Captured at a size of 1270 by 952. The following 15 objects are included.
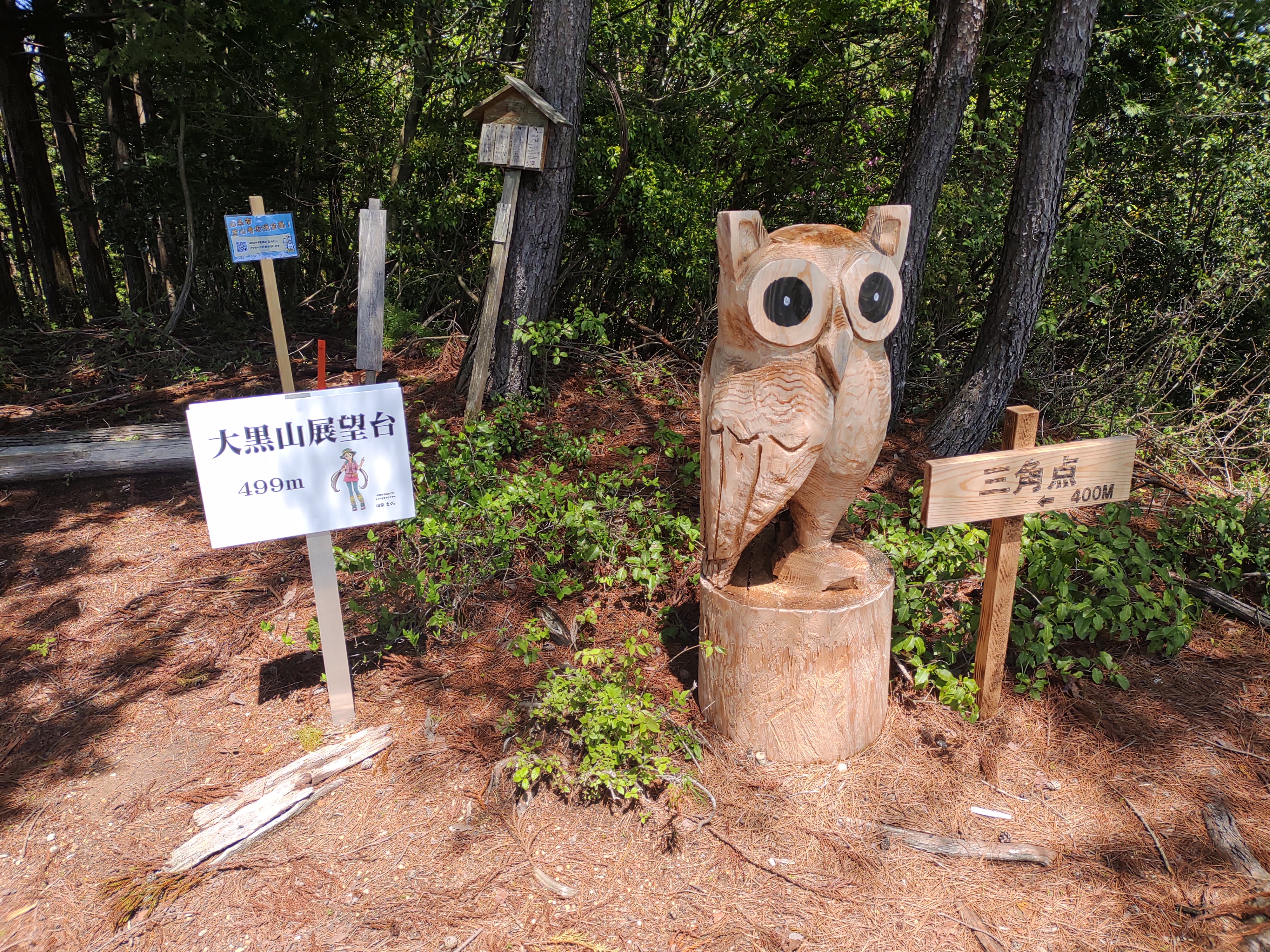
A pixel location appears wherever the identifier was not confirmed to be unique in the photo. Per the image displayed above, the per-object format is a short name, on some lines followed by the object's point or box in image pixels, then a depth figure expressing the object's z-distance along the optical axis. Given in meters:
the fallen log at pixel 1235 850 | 2.42
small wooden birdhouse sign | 4.96
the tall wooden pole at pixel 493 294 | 5.16
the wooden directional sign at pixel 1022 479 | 2.76
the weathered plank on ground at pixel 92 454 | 5.12
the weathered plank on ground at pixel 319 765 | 2.77
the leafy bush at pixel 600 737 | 2.82
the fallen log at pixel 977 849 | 2.74
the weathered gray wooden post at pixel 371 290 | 2.97
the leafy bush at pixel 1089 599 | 3.46
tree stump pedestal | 2.91
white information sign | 2.72
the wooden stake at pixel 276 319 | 2.75
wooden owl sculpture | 2.60
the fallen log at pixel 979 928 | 2.43
